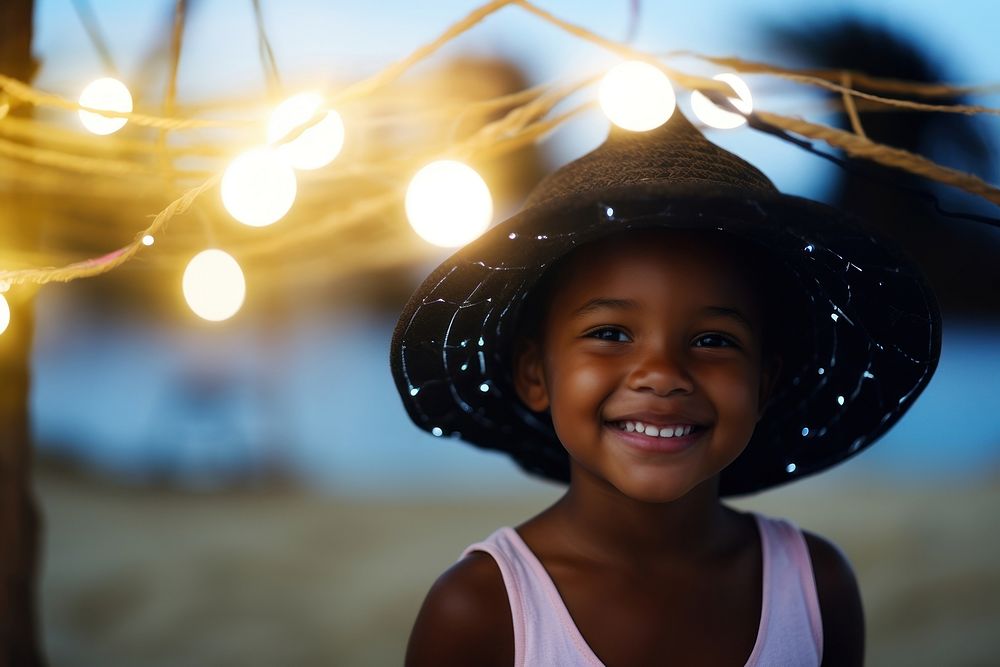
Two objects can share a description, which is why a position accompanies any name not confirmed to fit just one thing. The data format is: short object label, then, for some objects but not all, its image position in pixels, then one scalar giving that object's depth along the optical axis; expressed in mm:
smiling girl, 1042
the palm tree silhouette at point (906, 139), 4184
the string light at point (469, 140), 953
